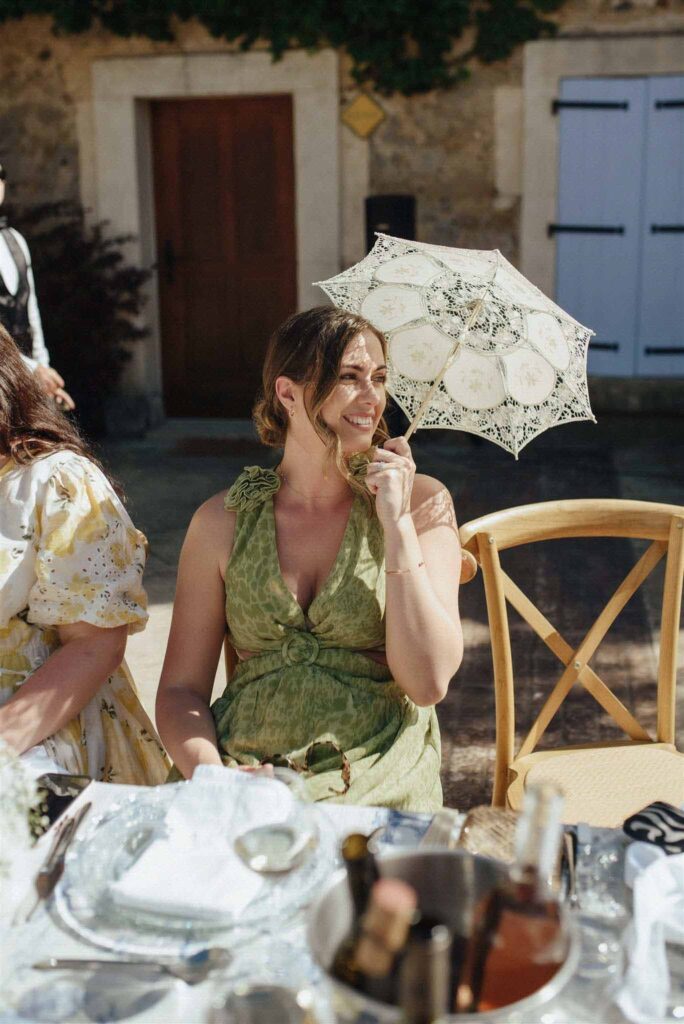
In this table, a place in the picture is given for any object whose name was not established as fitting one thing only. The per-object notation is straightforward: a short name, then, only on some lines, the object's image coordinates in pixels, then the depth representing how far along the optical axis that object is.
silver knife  1.30
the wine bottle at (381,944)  0.85
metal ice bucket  0.95
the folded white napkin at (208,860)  1.24
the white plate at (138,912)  1.22
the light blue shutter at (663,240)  7.49
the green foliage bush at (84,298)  8.03
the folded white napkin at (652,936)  1.12
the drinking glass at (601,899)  1.19
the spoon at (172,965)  1.17
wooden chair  2.27
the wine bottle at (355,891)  0.94
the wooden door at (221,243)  8.15
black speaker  7.26
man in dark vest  5.32
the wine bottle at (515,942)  0.96
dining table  1.11
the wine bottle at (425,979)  0.85
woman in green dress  1.93
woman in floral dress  1.97
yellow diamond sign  7.72
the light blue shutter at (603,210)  7.53
